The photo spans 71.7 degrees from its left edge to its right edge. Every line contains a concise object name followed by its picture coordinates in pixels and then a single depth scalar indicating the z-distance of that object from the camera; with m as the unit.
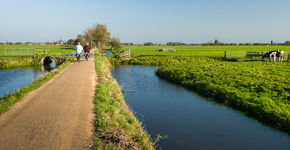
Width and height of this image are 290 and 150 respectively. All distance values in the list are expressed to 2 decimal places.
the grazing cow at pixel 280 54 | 28.70
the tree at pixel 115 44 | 50.73
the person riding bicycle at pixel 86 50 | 24.15
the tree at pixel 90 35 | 68.71
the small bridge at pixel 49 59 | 36.14
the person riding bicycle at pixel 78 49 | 22.08
